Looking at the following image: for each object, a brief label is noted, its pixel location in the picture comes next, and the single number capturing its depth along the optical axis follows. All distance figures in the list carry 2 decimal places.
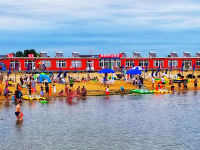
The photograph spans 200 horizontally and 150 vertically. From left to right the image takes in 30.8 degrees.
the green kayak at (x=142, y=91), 42.84
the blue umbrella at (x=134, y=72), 46.78
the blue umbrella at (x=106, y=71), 47.02
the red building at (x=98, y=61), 73.56
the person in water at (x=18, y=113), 25.51
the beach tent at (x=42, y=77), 45.31
